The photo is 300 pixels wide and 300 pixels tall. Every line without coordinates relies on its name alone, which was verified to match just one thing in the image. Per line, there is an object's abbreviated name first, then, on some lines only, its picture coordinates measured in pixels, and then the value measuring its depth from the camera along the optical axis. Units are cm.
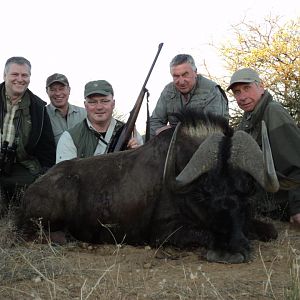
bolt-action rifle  628
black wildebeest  416
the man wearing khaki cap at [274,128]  562
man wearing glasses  625
